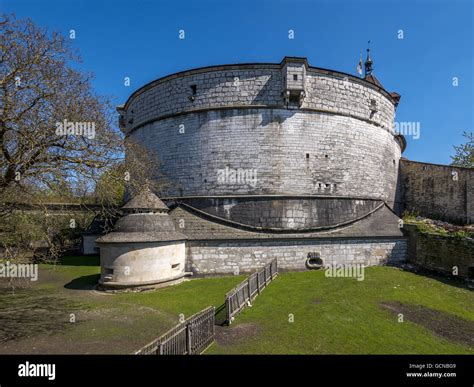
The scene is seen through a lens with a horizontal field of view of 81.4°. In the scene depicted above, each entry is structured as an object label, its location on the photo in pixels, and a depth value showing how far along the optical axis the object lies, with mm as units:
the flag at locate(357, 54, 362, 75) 29047
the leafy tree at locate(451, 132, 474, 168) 32100
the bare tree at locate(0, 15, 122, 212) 7570
